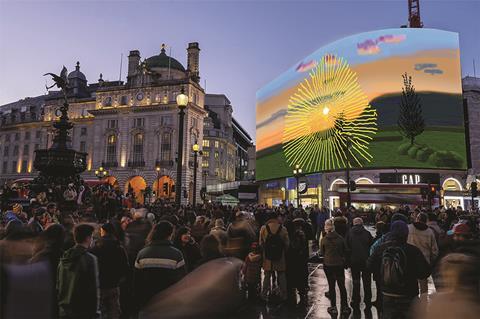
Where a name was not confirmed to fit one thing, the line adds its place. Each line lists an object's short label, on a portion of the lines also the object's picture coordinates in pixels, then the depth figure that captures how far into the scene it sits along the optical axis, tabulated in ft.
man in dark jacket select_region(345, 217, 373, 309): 27.96
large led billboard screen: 165.48
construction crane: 254.14
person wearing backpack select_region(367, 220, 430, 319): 17.62
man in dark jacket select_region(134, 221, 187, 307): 16.47
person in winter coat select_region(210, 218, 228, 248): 23.16
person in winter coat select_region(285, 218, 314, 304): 31.84
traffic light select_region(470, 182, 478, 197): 73.87
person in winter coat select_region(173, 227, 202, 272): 24.09
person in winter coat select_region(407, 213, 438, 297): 26.78
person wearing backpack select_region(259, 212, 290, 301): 29.09
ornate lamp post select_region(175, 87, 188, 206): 40.42
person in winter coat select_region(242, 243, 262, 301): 29.22
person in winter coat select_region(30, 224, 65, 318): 14.80
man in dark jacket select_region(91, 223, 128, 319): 17.95
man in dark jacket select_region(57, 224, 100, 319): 14.97
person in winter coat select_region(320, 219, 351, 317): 27.37
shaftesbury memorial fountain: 60.70
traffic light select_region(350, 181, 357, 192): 78.15
